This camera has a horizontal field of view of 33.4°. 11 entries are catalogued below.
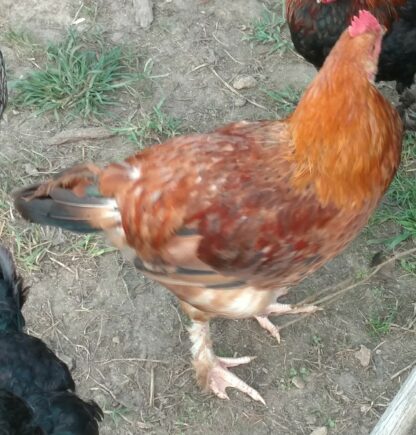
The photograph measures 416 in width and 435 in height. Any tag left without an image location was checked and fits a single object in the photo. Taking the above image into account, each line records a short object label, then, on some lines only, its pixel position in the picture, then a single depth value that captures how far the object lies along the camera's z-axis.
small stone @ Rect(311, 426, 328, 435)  2.89
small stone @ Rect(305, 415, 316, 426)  2.92
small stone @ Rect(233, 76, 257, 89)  3.97
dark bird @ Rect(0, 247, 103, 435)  2.08
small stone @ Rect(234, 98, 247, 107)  3.91
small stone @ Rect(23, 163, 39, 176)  3.61
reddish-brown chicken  2.28
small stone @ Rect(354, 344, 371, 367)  3.06
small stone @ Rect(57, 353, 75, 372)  3.06
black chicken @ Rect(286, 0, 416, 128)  3.11
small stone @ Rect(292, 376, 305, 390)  3.01
